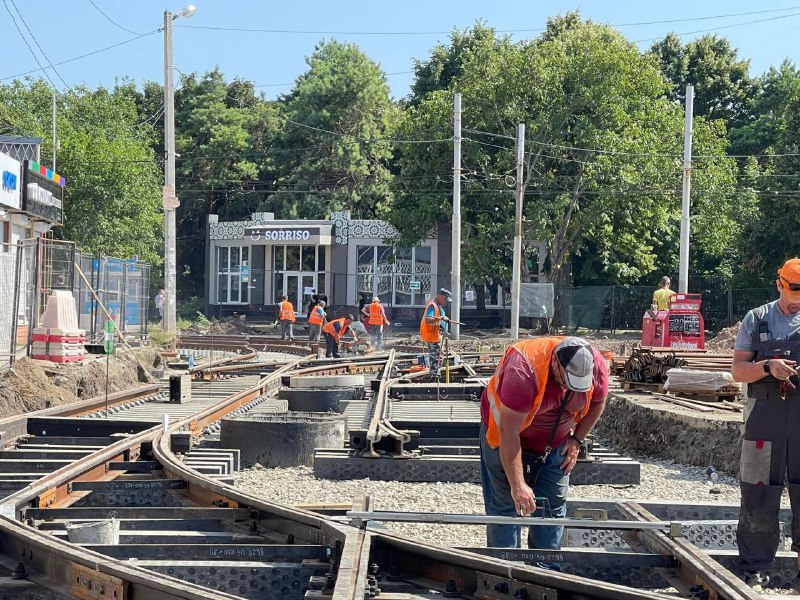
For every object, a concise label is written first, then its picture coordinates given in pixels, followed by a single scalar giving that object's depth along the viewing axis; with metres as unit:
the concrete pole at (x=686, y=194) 34.59
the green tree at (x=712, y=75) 62.81
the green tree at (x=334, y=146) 64.88
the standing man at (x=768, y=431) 6.27
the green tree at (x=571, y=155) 43.94
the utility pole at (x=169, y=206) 34.06
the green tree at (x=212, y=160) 68.88
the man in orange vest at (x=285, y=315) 40.69
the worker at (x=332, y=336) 28.52
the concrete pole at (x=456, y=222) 38.53
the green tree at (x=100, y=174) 51.31
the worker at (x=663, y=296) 24.11
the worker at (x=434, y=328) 20.23
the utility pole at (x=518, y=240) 38.06
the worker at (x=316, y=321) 33.16
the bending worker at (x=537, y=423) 5.41
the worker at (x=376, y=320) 33.16
